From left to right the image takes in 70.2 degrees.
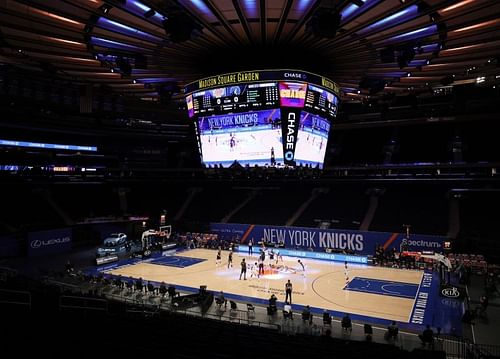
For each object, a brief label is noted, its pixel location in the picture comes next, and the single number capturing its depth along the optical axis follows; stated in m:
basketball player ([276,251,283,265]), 32.38
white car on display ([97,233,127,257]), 32.11
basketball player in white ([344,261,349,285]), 25.56
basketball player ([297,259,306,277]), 27.53
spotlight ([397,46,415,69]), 12.70
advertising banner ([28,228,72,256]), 33.28
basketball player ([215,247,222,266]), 30.70
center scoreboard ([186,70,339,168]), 15.09
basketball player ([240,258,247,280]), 26.06
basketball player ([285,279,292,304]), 19.66
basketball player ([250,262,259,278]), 27.32
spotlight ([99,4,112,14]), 9.81
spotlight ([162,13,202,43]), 10.18
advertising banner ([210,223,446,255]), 30.64
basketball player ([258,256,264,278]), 27.81
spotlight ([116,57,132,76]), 13.81
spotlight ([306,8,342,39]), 9.97
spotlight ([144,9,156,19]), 10.15
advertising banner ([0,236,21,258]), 31.73
